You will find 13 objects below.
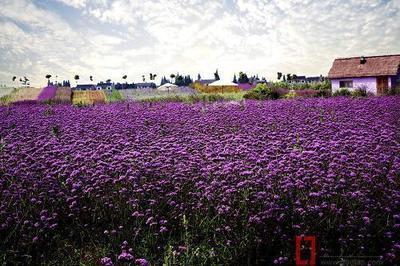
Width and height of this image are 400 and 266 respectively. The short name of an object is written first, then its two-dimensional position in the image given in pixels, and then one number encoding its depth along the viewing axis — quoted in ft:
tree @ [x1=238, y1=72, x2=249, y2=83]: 311.88
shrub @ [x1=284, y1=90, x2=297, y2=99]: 80.81
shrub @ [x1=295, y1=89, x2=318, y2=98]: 84.30
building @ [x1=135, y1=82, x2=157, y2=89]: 425.28
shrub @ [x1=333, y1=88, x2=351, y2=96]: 79.52
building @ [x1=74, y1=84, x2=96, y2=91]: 447.01
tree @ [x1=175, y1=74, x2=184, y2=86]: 371.35
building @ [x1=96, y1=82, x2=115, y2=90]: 443.98
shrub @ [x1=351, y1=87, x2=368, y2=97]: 76.07
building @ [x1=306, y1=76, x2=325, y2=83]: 384.06
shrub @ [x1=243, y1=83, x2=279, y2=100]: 78.28
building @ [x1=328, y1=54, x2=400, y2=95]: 104.12
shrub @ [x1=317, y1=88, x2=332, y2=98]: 81.64
